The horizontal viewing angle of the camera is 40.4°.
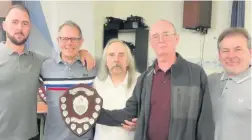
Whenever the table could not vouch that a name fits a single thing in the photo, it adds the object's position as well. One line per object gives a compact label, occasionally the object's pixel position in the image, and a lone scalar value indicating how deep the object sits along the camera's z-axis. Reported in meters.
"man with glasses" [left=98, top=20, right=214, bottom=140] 1.84
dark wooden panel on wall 4.71
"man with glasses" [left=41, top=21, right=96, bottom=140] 2.31
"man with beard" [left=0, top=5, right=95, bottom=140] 2.21
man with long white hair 2.22
